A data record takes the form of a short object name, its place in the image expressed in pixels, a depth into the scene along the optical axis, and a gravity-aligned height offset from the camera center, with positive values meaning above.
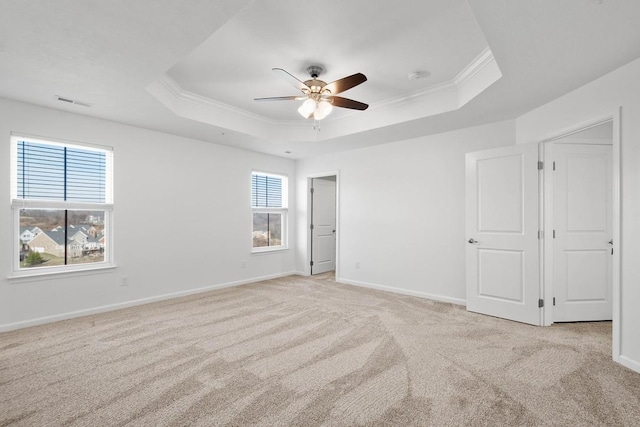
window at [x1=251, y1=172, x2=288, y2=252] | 6.00 +0.10
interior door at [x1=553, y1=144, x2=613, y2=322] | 3.57 -0.20
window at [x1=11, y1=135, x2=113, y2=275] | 3.47 +0.12
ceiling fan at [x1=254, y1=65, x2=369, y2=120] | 2.98 +1.23
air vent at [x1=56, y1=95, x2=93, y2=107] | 3.31 +1.26
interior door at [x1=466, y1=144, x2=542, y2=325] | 3.55 -0.21
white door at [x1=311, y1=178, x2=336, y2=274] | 6.57 -0.22
